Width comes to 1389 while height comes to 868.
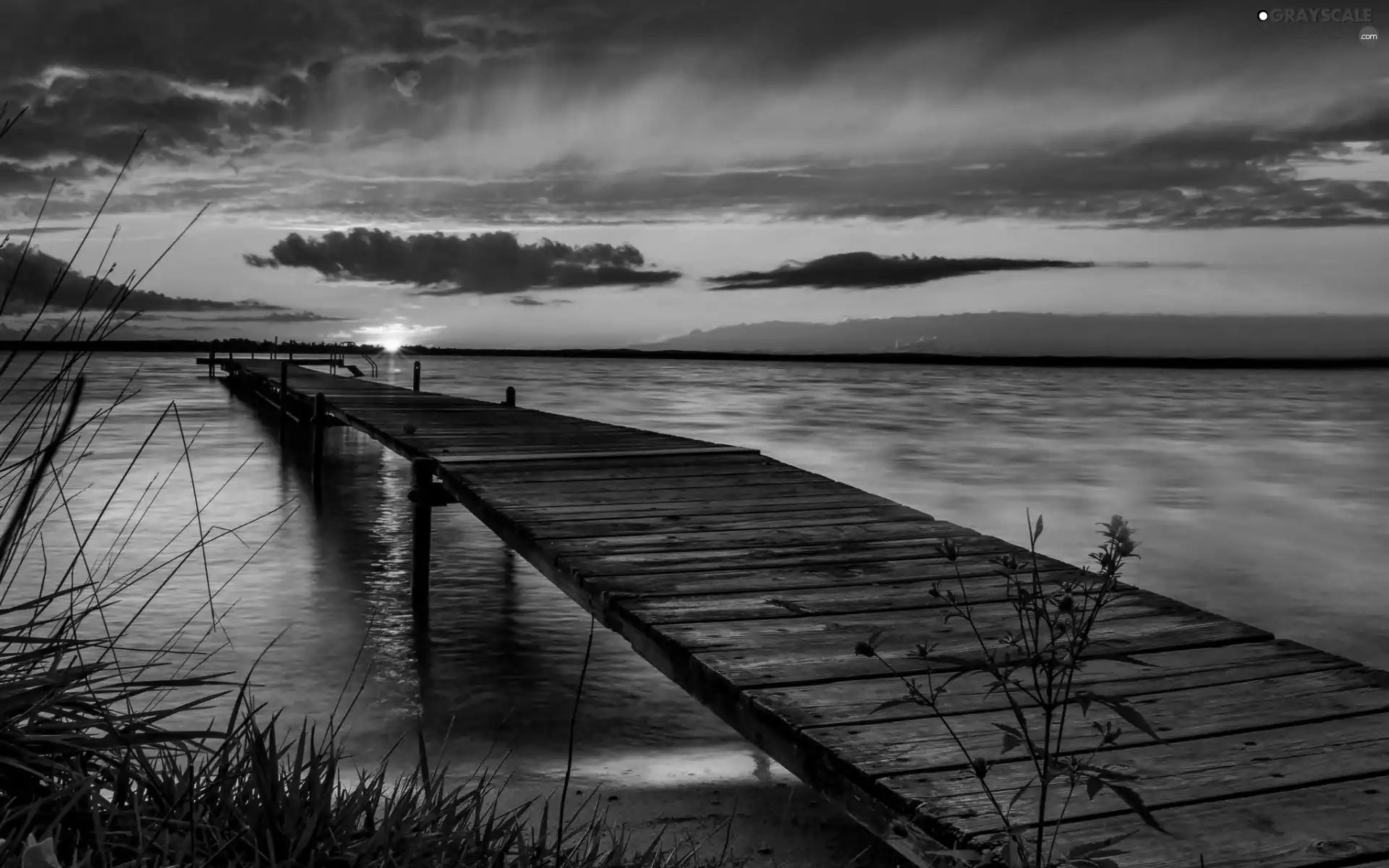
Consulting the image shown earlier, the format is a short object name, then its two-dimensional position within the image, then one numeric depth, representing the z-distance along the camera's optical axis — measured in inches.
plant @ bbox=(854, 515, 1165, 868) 75.7
